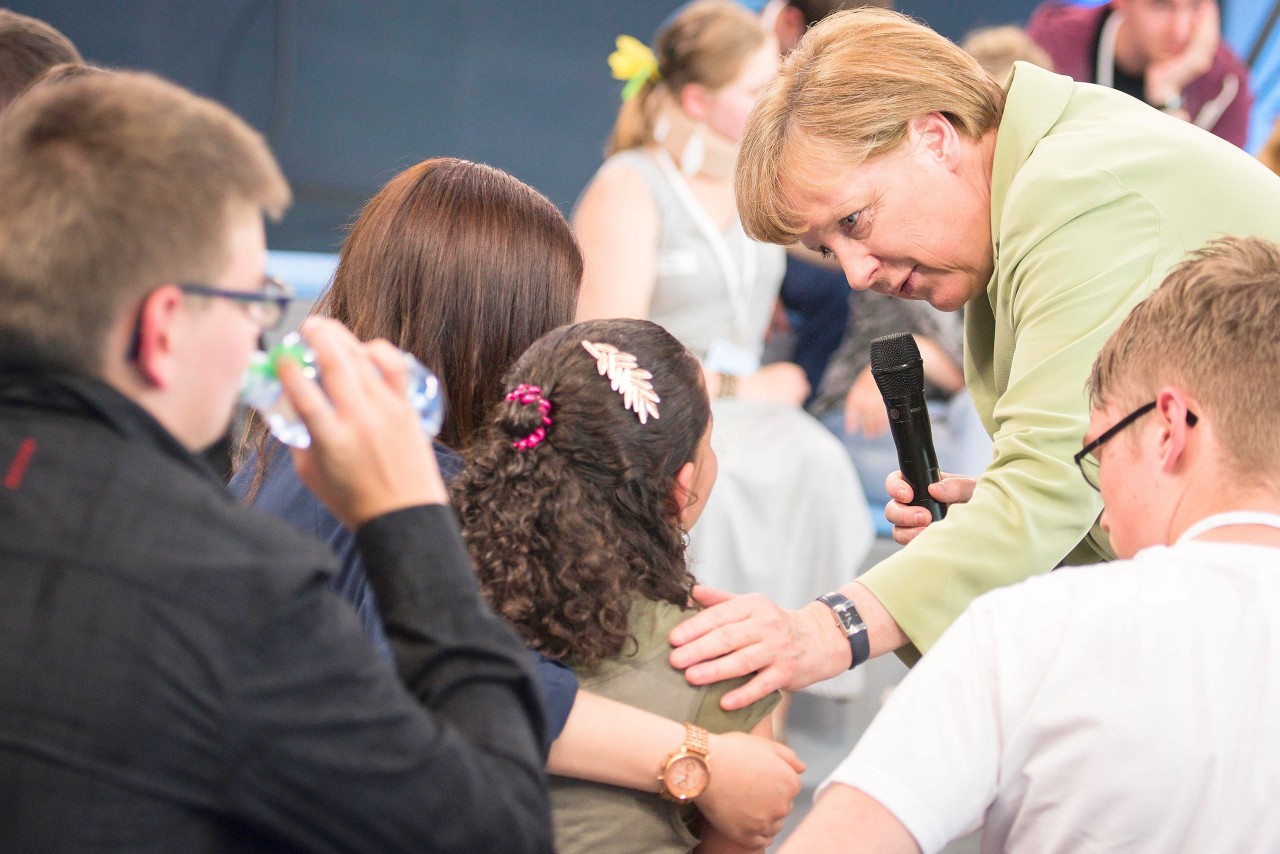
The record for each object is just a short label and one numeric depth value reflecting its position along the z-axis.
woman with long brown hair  3.50
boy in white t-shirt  3.01
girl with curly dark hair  3.32
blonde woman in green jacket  3.48
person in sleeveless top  5.39
